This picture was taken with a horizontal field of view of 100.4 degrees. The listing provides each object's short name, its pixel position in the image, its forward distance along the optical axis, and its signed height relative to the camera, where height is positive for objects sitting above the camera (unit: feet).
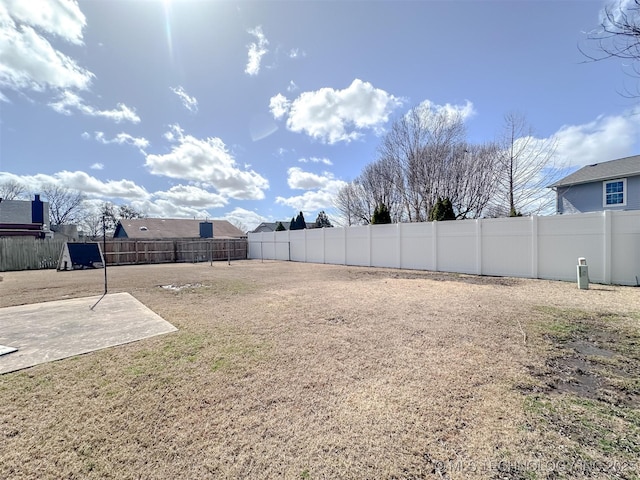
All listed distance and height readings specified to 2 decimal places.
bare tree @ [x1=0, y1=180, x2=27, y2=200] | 104.53 +21.17
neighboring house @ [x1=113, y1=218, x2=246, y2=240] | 92.12 +4.40
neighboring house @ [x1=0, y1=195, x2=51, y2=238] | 67.77 +6.41
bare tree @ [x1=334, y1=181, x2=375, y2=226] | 85.74 +11.40
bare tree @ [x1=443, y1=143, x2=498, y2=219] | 59.31 +13.14
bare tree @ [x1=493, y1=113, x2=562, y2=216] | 50.39 +13.33
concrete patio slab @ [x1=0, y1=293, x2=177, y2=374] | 11.02 -4.60
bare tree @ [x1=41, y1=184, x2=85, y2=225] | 114.73 +15.99
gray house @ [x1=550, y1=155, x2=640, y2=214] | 43.34 +8.27
